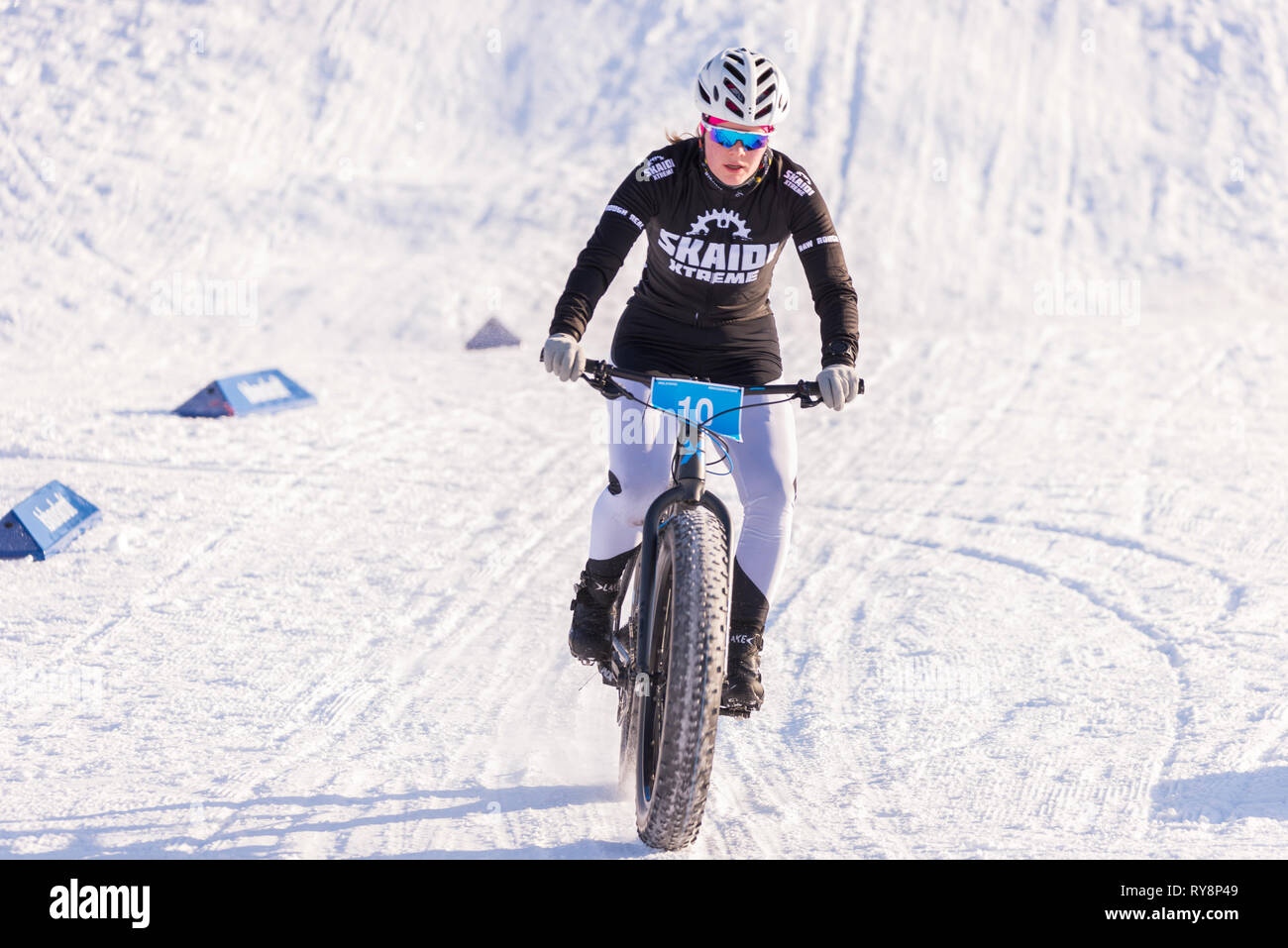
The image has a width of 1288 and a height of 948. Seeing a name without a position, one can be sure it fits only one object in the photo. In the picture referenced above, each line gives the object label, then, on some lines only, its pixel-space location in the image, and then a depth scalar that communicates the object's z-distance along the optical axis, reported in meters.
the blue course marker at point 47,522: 13.58
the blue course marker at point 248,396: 19.89
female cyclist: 8.01
